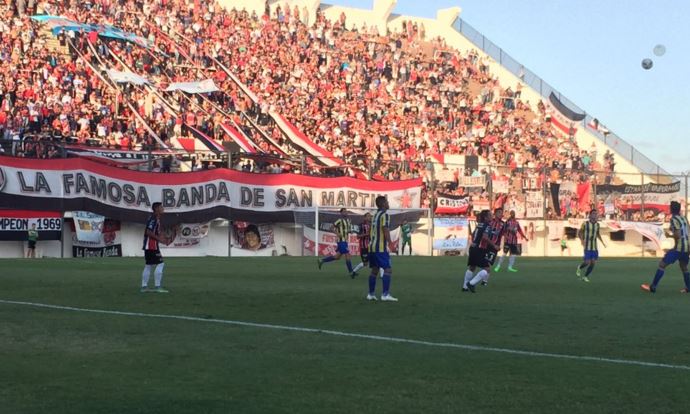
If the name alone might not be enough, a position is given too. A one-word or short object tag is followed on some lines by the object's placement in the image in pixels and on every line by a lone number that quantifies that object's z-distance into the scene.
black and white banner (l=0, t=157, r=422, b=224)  41.91
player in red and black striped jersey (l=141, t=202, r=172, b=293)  21.47
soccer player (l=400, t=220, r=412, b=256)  51.41
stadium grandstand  47.81
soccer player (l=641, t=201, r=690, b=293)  23.05
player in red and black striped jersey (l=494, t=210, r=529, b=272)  35.22
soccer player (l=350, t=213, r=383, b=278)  29.28
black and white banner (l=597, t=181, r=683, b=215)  58.78
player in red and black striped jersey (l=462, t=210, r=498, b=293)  22.97
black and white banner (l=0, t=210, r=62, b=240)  41.12
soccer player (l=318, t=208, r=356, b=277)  31.08
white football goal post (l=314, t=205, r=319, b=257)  47.06
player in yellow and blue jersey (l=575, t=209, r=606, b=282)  29.58
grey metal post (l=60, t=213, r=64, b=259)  42.28
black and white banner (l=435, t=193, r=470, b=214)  53.03
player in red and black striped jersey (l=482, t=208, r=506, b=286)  26.65
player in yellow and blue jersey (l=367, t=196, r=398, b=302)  19.48
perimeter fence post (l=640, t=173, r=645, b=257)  59.78
